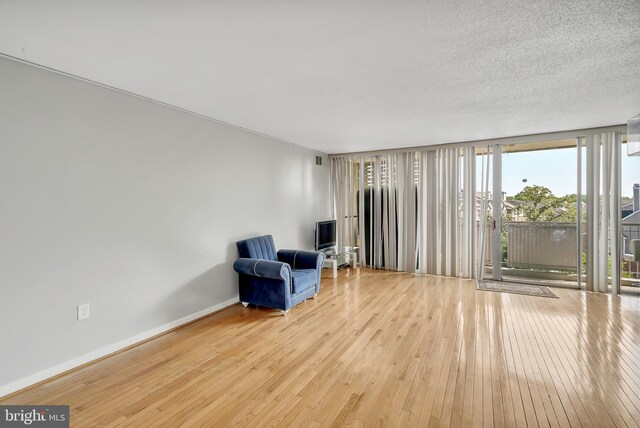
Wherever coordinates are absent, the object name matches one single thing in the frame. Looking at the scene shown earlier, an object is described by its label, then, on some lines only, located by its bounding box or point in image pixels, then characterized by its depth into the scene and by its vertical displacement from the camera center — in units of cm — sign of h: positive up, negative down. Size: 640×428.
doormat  453 -131
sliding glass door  477 -10
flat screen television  554 -50
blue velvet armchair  365 -90
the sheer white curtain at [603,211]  438 -7
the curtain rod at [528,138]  431 +113
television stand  557 -98
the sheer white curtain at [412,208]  542 +0
